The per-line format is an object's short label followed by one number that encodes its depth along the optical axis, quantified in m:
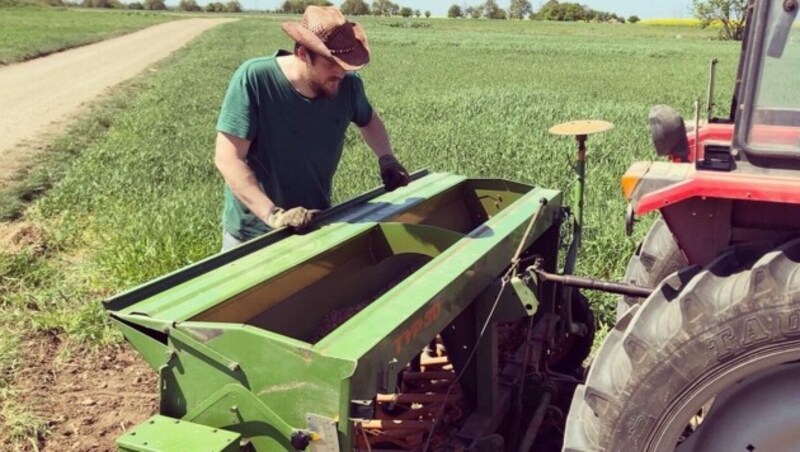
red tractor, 2.19
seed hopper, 2.22
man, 3.40
